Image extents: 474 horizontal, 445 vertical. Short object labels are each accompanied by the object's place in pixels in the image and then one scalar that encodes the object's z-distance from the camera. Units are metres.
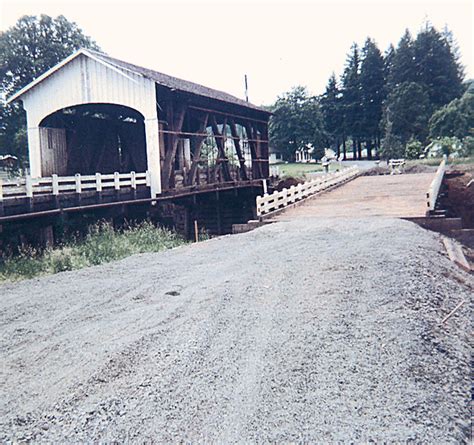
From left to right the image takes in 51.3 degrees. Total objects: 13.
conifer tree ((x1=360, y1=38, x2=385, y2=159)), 60.91
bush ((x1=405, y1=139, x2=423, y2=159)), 42.84
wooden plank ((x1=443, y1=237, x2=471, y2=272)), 8.98
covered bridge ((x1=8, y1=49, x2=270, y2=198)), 16.91
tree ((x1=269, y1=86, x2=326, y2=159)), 58.19
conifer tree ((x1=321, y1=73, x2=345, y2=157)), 63.81
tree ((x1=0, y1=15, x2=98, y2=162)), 35.19
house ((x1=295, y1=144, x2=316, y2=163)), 61.51
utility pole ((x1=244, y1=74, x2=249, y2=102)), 48.14
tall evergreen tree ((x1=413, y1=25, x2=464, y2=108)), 52.31
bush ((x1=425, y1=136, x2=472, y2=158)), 36.56
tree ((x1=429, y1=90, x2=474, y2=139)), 39.03
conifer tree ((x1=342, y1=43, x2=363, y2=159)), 61.72
